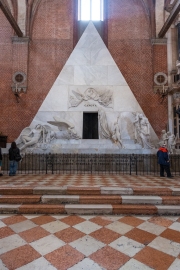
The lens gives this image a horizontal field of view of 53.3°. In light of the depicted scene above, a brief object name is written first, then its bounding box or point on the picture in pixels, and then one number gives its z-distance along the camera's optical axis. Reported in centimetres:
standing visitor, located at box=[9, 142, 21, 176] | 628
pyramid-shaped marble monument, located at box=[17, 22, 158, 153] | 936
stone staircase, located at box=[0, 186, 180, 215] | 320
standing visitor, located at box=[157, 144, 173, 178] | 603
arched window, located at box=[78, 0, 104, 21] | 1264
